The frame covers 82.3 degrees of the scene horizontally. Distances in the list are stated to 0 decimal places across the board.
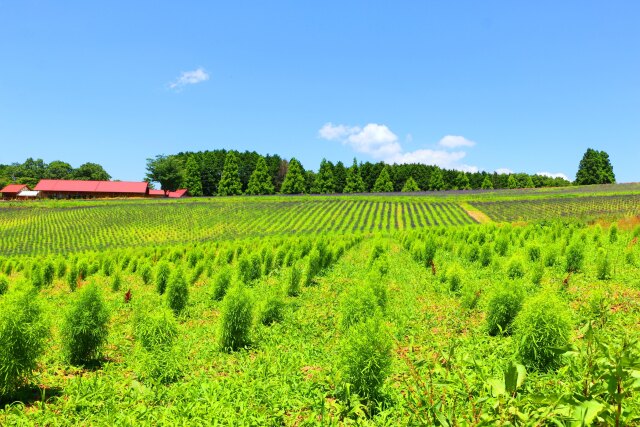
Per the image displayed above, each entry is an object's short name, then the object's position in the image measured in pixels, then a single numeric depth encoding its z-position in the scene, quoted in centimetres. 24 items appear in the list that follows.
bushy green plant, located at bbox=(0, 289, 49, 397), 565
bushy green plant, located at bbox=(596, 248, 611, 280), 1121
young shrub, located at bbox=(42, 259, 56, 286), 1956
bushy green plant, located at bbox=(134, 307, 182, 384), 654
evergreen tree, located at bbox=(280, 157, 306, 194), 10212
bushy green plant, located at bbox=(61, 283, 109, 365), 745
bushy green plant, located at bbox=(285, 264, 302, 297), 1295
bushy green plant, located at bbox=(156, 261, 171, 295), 1552
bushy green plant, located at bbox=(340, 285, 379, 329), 806
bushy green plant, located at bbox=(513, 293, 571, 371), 586
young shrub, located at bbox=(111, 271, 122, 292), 1664
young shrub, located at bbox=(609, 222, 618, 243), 1804
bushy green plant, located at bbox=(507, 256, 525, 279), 1250
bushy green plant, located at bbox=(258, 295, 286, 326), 991
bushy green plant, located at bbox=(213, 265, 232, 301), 1319
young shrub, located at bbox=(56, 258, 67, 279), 2105
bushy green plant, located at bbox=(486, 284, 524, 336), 791
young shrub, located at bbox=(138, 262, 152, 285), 1831
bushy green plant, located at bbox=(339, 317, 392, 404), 540
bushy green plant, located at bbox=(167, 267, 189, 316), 1180
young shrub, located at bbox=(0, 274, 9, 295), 1606
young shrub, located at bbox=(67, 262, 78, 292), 1889
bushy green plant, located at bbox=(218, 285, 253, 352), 810
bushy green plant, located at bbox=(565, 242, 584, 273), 1270
